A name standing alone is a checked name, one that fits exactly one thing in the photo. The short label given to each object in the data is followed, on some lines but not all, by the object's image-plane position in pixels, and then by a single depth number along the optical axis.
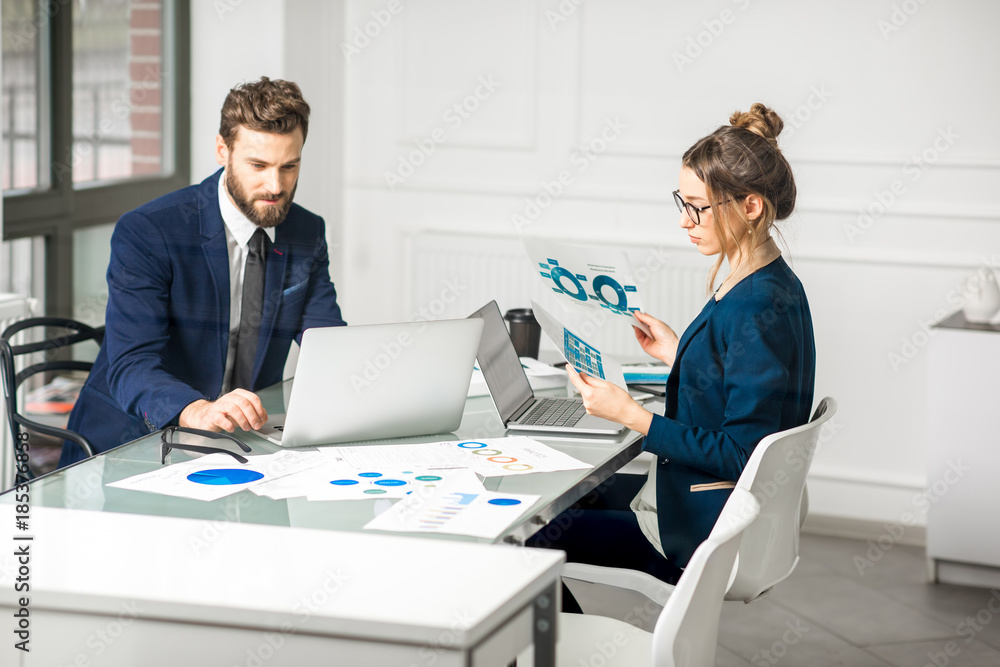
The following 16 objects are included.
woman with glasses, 4.64
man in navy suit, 5.06
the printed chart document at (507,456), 4.60
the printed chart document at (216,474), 4.45
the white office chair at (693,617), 4.18
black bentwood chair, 5.03
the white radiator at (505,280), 6.47
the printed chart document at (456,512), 4.29
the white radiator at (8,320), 5.64
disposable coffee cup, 5.39
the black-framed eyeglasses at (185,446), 4.60
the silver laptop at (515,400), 4.86
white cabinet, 5.84
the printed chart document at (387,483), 4.44
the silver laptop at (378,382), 4.60
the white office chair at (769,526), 4.52
